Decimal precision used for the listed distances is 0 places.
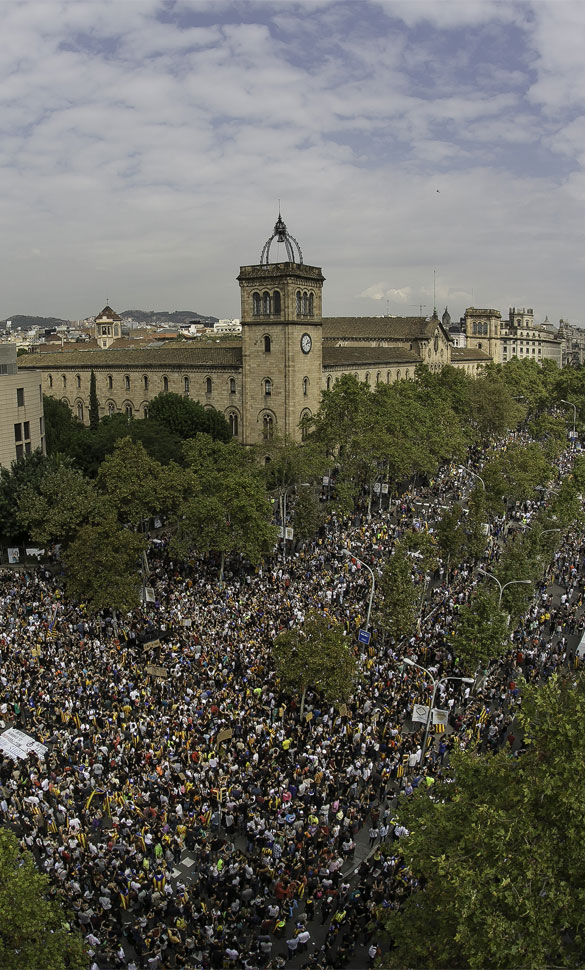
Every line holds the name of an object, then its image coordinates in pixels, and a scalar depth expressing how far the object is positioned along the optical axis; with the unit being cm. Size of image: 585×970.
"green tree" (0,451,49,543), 4212
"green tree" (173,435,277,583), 3888
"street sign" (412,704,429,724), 2508
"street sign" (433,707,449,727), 2520
